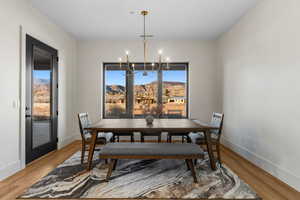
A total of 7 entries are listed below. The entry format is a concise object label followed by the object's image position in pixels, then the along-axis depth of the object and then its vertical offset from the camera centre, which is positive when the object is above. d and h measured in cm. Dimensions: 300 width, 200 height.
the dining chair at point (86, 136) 234 -64
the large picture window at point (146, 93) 398 +16
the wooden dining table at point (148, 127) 203 -40
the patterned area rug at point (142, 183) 161 -107
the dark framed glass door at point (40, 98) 238 +1
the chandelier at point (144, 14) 257 +156
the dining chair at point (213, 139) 232 -62
